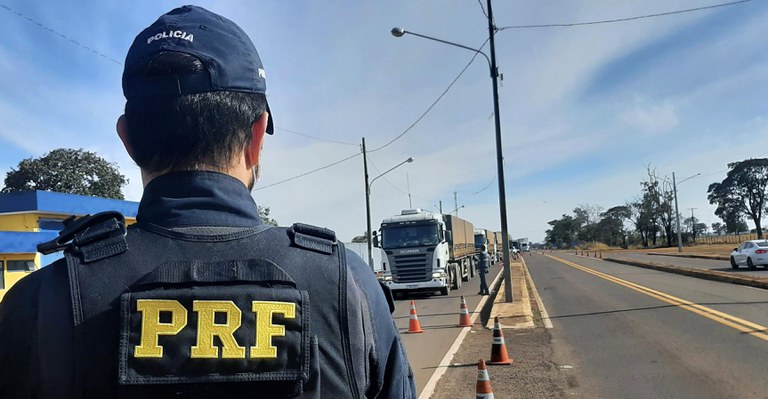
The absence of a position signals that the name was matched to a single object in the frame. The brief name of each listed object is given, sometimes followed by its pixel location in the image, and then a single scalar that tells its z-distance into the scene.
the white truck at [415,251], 19.41
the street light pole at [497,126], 16.02
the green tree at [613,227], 109.03
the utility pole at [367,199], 29.86
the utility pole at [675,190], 51.78
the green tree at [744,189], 78.68
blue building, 22.23
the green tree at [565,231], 142.75
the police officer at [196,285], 1.08
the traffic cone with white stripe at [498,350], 8.13
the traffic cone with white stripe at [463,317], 12.17
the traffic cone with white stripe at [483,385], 5.33
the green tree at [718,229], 116.03
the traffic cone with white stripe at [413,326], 11.56
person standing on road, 19.69
